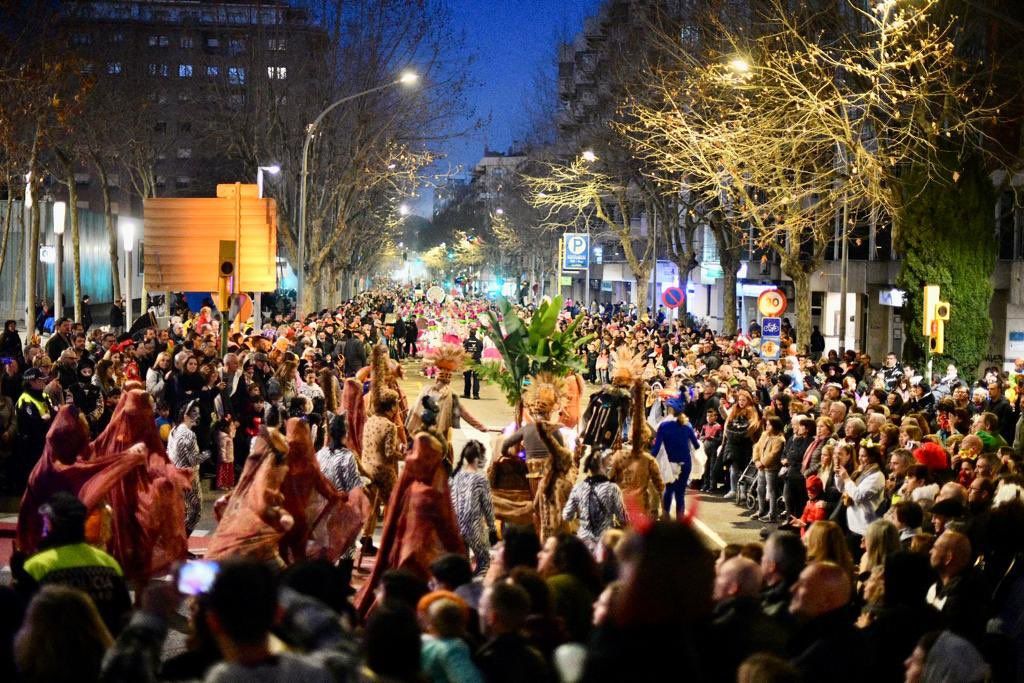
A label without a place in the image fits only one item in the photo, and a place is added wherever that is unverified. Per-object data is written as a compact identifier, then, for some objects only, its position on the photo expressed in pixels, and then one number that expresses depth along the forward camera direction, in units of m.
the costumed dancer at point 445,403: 16.16
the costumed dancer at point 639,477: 12.41
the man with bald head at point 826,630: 5.86
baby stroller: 17.97
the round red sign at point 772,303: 28.94
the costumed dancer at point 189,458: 13.41
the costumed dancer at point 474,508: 10.88
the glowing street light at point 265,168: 38.00
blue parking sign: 59.81
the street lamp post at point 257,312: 31.44
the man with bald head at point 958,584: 7.47
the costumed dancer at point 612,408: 17.45
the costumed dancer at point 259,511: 9.87
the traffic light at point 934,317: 21.23
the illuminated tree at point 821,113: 23.41
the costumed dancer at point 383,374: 16.47
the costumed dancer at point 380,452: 13.13
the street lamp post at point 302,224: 37.47
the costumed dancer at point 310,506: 10.91
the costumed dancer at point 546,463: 12.55
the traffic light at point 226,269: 19.03
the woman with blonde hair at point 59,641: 5.05
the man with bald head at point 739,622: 5.48
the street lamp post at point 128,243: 34.41
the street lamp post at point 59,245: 30.05
